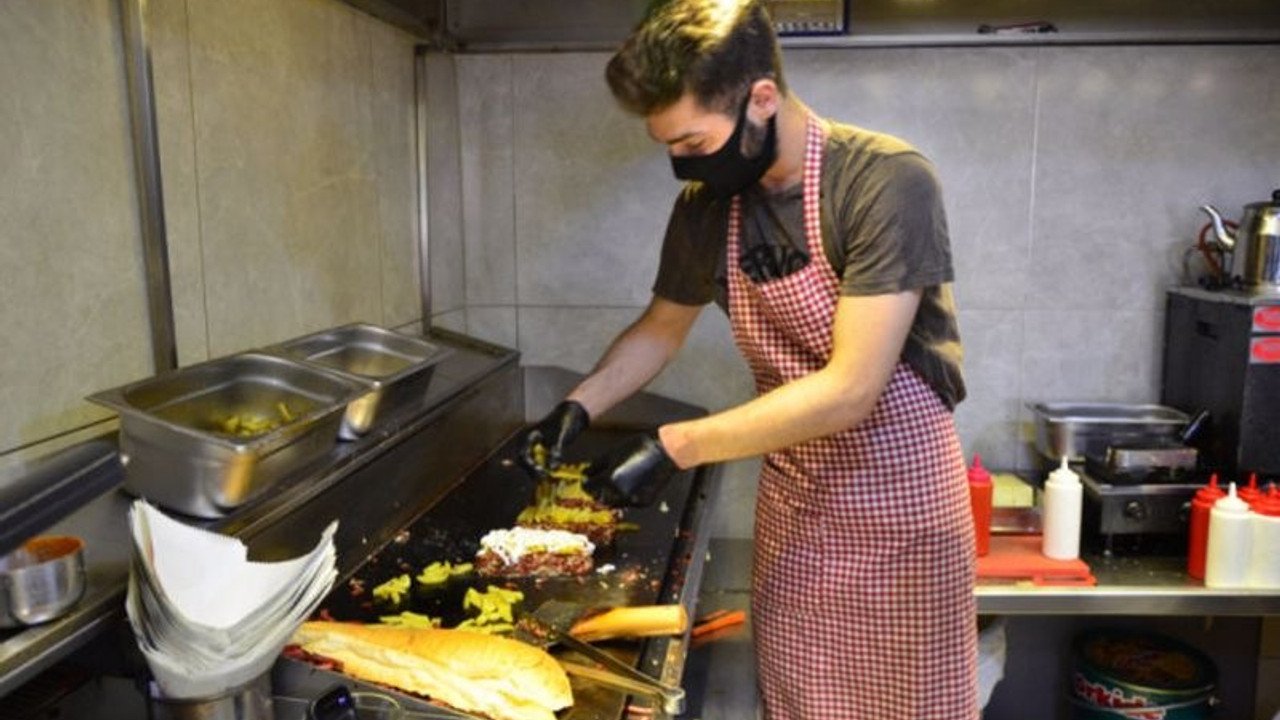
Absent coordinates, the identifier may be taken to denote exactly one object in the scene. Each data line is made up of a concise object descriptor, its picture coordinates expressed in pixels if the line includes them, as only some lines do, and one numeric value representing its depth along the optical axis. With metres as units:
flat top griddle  1.41
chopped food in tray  1.57
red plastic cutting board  2.26
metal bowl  1.10
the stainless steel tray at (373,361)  1.80
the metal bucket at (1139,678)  2.52
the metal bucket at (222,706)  1.12
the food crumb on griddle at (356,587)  1.64
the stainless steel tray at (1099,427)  2.57
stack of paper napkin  1.09
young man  1.48
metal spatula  1.27
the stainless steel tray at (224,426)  1.37
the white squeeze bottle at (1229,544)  2.16
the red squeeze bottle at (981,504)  2.34
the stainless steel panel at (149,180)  1.57
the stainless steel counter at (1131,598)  2.19
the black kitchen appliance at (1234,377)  2.37
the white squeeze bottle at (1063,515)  2.31
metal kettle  2.45
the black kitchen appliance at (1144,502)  2.34
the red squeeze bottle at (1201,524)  2.24
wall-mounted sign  2.67
